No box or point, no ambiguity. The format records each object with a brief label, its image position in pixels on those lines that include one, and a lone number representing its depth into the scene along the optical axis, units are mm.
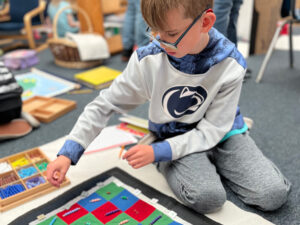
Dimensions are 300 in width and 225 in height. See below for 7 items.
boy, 760
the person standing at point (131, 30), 1946
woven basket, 2008
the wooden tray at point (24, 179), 829
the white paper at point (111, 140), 1106
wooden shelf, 2166
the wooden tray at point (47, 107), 1359
